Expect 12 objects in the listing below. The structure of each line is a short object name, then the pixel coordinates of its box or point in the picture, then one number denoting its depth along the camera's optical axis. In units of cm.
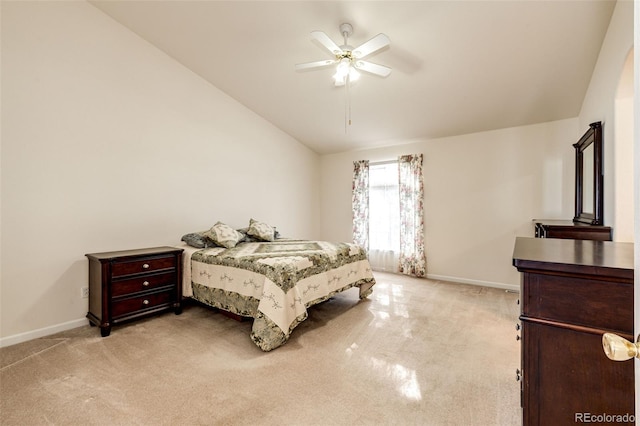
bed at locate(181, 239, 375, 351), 236
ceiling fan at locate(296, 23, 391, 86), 229
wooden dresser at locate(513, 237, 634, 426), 83
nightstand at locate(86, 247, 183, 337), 257
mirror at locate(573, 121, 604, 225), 245
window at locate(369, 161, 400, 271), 518
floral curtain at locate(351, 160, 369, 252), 546
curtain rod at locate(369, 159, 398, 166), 520
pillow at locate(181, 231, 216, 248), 343
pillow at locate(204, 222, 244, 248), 345
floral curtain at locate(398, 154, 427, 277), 476
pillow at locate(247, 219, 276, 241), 404
